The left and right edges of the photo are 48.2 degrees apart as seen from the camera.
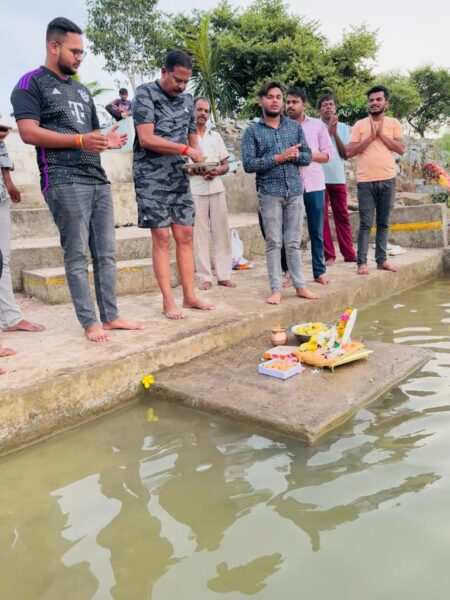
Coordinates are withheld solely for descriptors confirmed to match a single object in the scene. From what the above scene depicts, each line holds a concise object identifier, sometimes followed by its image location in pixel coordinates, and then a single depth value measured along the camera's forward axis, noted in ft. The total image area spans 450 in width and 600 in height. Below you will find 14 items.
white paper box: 9.55
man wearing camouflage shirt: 11.34
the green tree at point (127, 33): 83.35
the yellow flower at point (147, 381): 9.62
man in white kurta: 15.61
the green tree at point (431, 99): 95.09
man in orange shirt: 16.76
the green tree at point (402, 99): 78.84
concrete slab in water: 7.93
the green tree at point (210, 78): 50.67
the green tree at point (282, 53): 65.36
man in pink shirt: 15.65
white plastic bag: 19.36
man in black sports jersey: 9.44
